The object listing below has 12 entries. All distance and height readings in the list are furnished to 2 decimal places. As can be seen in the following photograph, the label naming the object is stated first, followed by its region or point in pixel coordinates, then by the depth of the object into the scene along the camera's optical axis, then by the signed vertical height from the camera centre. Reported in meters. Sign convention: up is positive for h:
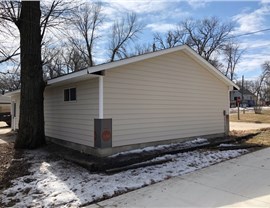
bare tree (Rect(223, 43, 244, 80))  40.39 +9.10
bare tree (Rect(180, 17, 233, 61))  32.53 +10.15
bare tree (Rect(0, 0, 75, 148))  7.11 +1.21
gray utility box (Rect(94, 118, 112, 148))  5.79 -0.81
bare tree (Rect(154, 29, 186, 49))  31.90 +10.37
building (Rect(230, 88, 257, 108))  49.08 +1.76
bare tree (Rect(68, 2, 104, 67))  26.73 +8.28
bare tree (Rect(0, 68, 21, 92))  29.55 +3.15
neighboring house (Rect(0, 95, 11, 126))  16.73 -0.52
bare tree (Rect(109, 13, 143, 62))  27.46 +7.91
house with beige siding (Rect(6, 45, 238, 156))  5.98 +0.05
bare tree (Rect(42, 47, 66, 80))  27.22 +5.18
